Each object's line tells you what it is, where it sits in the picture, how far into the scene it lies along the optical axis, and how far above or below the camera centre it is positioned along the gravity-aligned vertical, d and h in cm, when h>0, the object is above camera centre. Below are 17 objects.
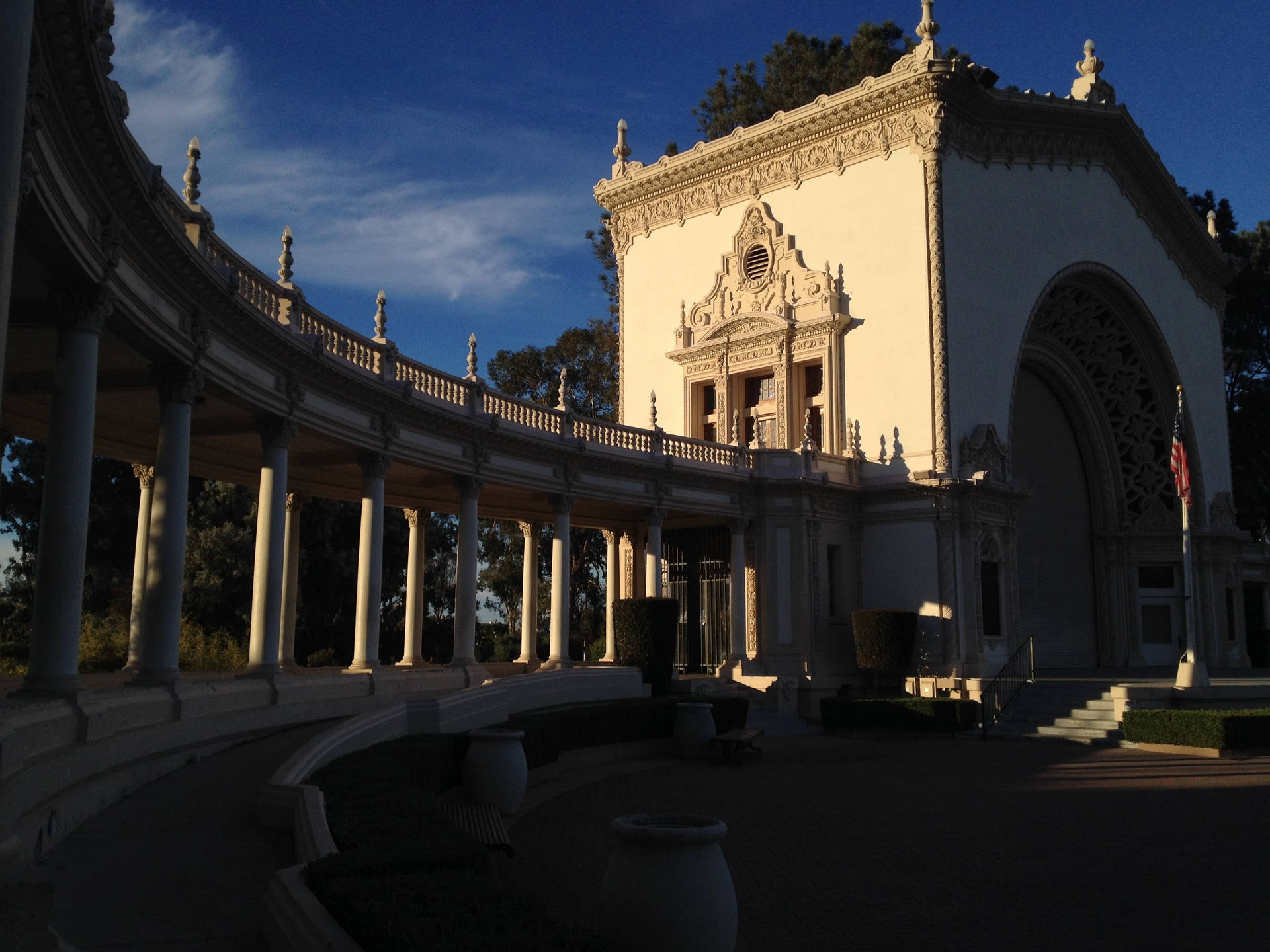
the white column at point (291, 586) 2532 +36
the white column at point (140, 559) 1697 +77
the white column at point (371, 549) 2248 +107
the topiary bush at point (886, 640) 3250 -109
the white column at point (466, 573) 2525 +68
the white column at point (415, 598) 2733 +9
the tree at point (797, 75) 5188 +2611
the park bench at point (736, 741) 2283 -291
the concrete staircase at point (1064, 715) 2728 -293
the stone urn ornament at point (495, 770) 1563 -244
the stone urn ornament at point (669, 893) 697 -190
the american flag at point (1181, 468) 2783 +356
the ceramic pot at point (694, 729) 2388 -280
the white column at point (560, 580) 2841 +57
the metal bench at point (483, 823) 1185 -270
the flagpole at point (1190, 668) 2727 -158
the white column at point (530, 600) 3111 +6
